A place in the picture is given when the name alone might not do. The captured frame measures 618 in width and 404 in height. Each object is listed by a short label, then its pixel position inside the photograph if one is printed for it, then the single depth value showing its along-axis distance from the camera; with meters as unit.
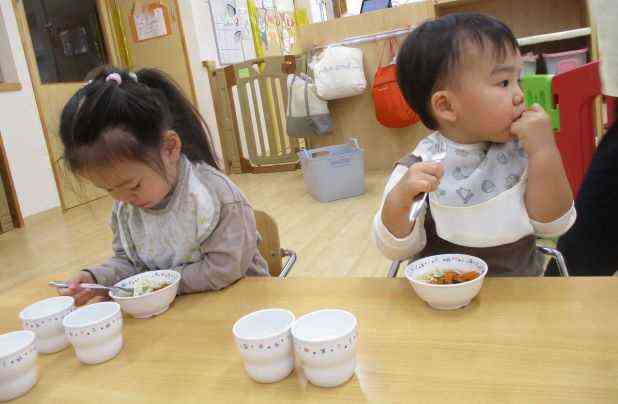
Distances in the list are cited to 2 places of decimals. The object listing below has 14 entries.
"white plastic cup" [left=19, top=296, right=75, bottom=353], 0.71
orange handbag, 3.51
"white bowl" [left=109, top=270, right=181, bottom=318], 0.76
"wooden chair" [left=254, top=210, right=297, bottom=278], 1.23
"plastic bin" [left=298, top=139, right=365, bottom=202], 3.23
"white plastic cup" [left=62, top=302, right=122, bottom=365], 0.65
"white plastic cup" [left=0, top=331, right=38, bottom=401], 0.59
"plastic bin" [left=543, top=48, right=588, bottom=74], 2.65
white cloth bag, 3.63
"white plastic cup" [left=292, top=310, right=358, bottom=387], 0.51
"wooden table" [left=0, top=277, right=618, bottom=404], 0.49
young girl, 0.92
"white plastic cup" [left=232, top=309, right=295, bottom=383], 0.54
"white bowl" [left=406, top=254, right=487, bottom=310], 0.63
